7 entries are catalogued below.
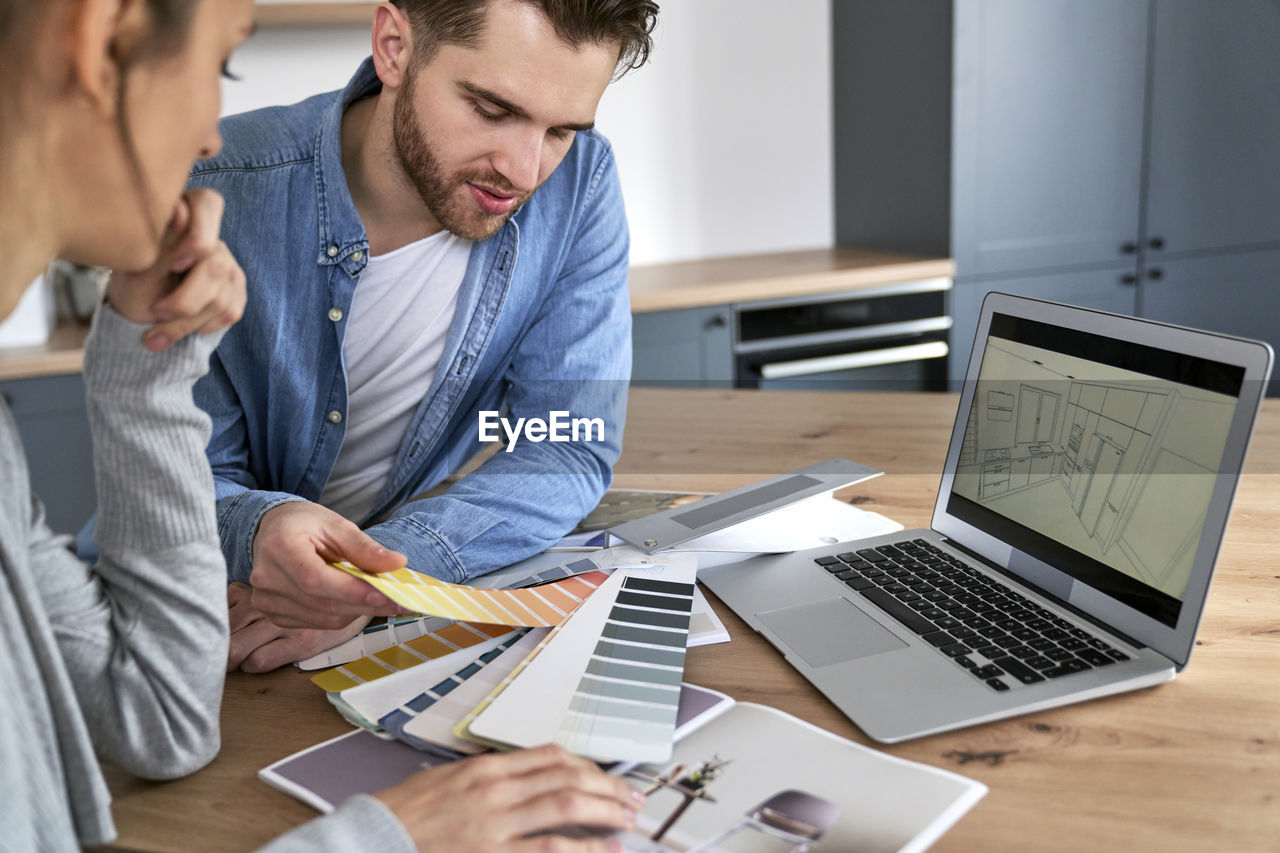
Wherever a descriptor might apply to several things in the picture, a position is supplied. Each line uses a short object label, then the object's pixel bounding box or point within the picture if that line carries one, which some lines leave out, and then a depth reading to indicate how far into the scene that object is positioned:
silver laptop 0.79
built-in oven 3.03
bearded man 1.27
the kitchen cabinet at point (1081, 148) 3.12
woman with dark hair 0.62
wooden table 0.65
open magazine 0.65
